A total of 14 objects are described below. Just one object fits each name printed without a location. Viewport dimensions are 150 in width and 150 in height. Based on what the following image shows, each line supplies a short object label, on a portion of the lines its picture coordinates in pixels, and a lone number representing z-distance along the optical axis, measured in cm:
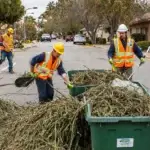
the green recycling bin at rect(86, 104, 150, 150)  582
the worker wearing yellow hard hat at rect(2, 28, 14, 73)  2051
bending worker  917
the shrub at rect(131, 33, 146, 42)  5181
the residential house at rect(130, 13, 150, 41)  5441
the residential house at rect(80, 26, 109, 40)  7578
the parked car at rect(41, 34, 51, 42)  9512
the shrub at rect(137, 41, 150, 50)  3903
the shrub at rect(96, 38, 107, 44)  6236
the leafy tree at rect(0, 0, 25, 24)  5166
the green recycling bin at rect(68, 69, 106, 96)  788
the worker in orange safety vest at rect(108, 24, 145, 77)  1051
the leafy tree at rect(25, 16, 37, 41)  9716
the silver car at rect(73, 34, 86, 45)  6869
